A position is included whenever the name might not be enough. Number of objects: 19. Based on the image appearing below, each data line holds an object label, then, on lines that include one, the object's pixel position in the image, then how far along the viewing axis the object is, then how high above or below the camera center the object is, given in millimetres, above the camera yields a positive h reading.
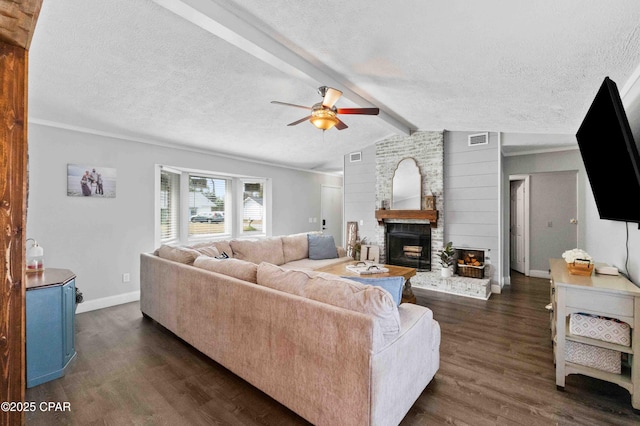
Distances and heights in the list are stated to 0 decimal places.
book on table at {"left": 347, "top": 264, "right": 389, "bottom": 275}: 3737 -745
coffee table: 3722 -780
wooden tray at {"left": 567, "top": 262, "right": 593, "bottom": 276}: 2324 -457
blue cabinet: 2219 -906
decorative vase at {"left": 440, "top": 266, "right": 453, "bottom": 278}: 4855 -995
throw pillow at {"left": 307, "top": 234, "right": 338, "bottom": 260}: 5087 -610
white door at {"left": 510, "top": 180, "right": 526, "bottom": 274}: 5953 -274
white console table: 1912 -679
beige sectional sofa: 1508 -790
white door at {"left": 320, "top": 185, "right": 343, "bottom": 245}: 7922 +76
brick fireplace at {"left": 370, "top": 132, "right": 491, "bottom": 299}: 5035 -149
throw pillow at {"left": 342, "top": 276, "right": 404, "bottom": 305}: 1890 -460
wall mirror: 5422 +521
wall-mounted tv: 1735 +394
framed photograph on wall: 3688 +449
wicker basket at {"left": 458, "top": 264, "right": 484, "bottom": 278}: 4762 -969
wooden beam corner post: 1193 -34
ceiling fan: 2828 +1036
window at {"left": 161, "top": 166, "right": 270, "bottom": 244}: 4918 +166
